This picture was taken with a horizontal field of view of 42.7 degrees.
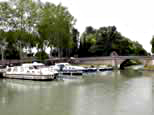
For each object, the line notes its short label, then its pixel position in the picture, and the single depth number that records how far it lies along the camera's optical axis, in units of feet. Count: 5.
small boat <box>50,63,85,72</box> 118.68
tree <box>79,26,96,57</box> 231.91
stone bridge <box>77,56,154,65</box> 152.23
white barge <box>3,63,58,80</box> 91.96
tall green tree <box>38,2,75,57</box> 153.07
